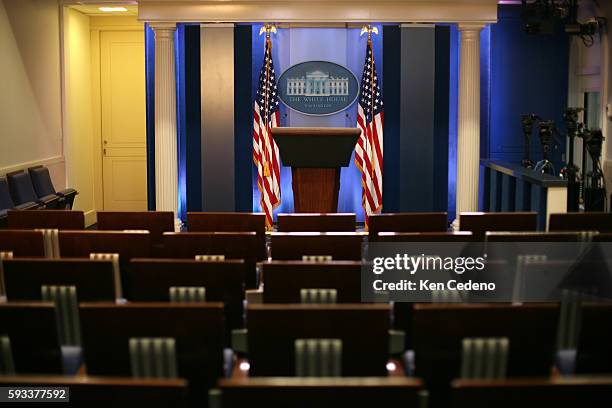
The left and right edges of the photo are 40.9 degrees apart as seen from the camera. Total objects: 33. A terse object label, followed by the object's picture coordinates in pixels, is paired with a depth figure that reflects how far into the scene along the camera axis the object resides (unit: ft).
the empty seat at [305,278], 12.09
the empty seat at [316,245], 14.99
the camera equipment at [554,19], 31.60
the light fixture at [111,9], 35.37
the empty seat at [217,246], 15.26
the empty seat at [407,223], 17.72
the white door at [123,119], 38.75
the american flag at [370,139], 34.19
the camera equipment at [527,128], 32.76
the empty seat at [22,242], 15.71
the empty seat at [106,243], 15.28
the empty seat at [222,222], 18.20
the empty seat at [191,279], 12.19
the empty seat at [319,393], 6.79
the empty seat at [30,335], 9.53
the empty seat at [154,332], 9.26
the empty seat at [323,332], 9.25
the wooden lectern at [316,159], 24.63
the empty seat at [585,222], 17.71
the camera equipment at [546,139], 30.14
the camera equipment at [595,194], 28.91
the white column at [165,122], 32.32
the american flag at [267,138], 33.78
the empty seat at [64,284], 12.23
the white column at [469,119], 32.58
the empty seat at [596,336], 9.48
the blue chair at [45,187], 30.35
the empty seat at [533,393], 6.80
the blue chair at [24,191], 28.27
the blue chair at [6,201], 26.94
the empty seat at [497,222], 18.10
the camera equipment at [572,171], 26.27
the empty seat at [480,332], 9.23
